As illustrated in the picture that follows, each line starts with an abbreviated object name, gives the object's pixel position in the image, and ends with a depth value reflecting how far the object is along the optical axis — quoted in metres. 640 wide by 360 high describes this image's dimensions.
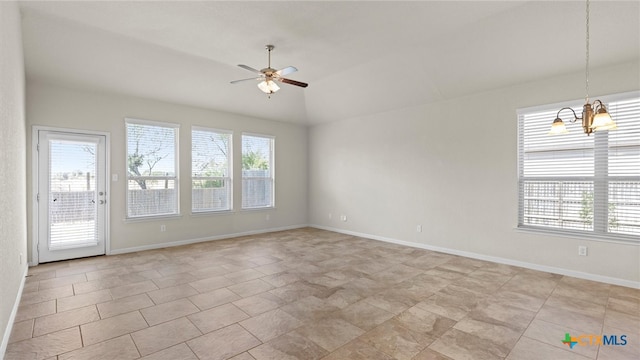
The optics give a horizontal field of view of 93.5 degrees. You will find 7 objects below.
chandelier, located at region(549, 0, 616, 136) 2.34
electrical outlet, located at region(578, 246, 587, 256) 4.07
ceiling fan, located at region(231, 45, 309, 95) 3.82
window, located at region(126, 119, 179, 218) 5.52
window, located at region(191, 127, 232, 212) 6.30
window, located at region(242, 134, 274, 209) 7.10
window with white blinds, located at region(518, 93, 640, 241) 3.84
